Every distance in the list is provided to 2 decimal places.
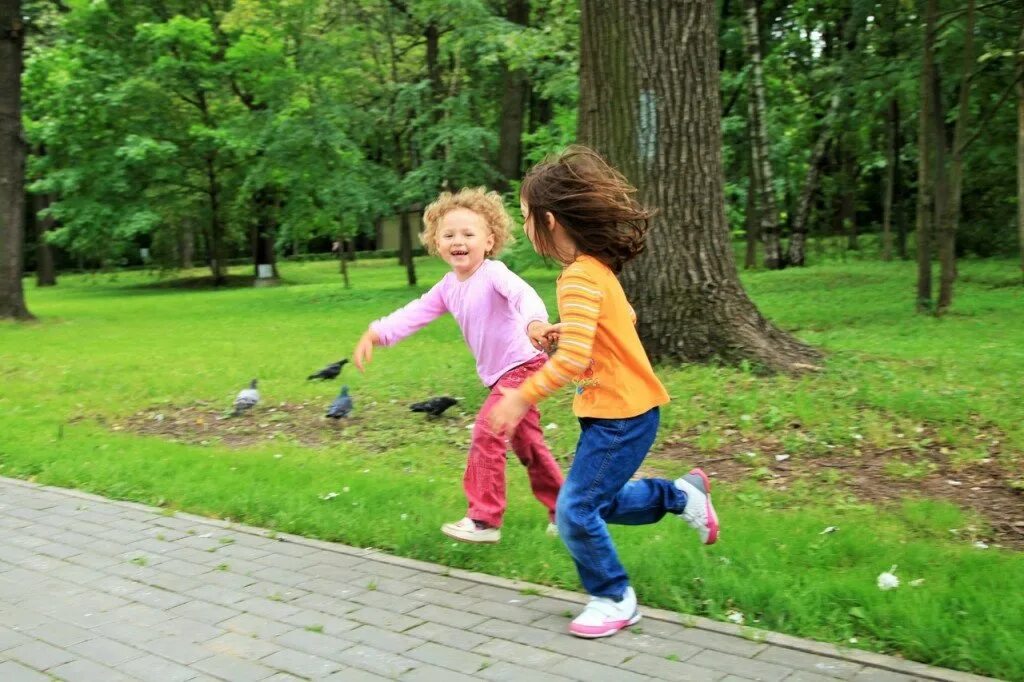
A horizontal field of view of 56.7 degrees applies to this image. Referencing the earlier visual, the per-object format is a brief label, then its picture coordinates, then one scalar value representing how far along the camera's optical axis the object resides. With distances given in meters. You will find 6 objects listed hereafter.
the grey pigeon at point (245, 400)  8.83
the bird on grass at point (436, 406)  7.89
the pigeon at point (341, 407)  8.09
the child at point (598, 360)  3.69
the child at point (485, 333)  4.77
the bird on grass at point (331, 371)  10.16
